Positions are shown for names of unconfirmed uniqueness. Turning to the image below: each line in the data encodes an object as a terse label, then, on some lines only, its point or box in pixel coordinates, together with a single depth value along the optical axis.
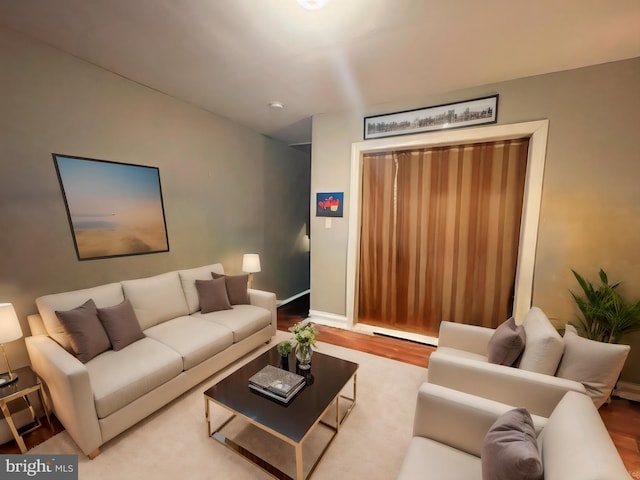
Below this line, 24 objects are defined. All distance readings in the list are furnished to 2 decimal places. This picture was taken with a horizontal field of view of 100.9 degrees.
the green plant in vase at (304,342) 1.93
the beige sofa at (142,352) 1.61
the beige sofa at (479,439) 0.81
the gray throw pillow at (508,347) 1.67
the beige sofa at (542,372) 1.44
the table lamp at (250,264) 3.49
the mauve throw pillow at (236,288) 3.05
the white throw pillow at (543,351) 1.52
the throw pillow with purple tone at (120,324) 2.06
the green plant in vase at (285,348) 2.02
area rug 1.55
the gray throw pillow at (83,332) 1.87
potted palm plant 2.10
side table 1.60
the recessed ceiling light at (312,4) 1.56
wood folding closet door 2.80
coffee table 1.46
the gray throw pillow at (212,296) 2.84
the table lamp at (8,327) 1.65
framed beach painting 2.25
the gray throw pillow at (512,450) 0.86
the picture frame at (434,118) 2.62
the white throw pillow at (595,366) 1.46
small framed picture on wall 3.44
